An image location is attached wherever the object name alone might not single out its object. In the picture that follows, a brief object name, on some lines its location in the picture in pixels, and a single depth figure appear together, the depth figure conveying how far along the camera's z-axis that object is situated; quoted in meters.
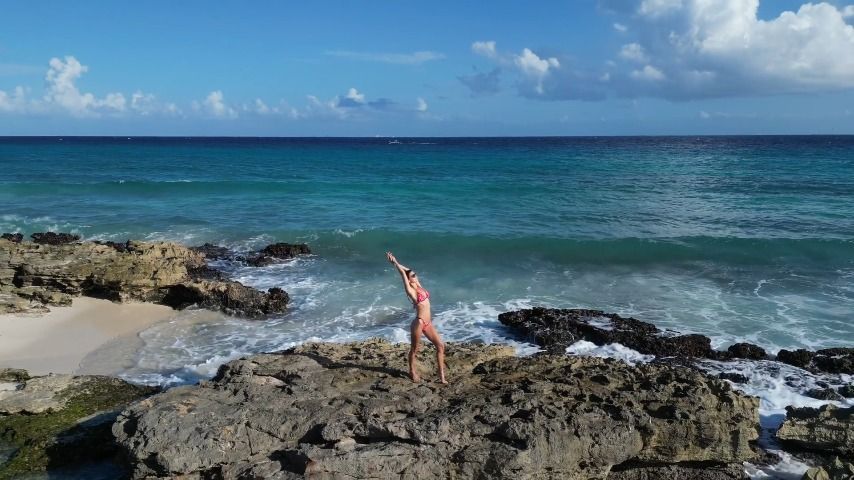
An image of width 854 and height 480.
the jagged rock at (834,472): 7.28
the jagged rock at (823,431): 8.25
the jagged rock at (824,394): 10.41
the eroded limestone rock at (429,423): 6.75
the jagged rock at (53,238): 21.88
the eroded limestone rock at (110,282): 14.99
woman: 8.23
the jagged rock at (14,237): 21.08
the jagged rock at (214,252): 20.98
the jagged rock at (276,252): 20.34
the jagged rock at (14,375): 9.91
